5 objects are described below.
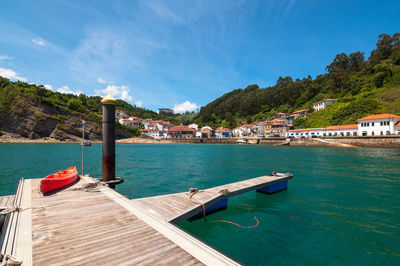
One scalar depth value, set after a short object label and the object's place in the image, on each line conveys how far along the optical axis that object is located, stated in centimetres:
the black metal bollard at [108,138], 851
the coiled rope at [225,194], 734
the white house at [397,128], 5178
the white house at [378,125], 5272
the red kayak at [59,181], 682
